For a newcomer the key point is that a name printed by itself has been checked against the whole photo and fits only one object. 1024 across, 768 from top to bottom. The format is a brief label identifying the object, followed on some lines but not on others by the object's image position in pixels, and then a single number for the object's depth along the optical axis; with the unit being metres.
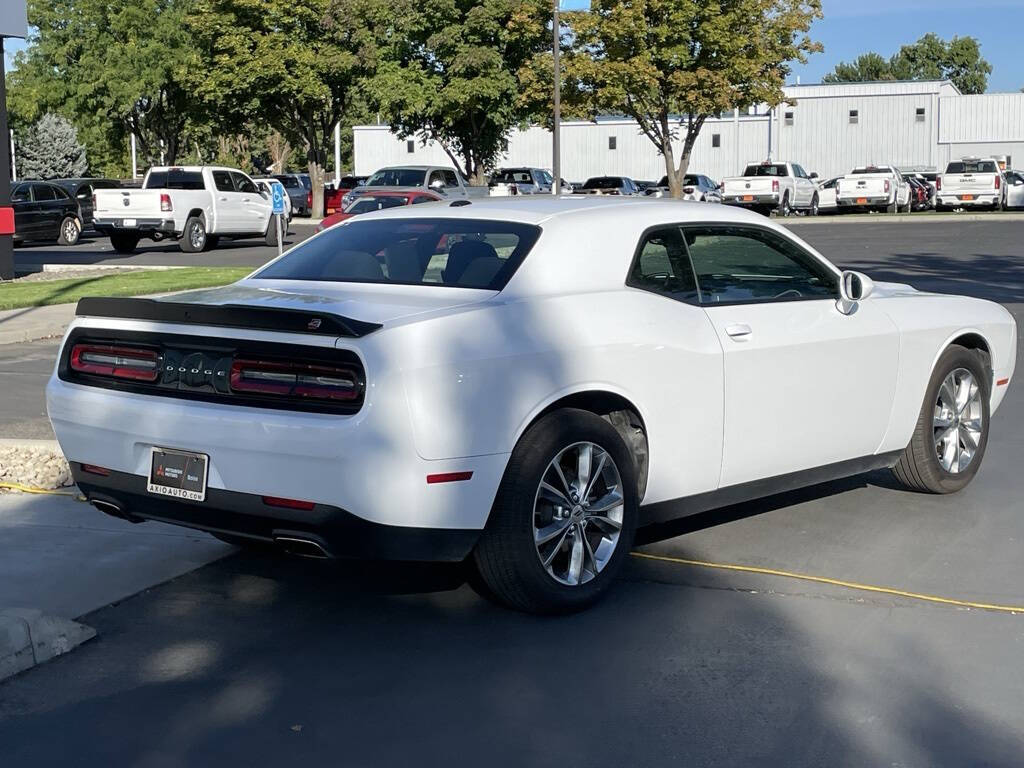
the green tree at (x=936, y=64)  148.38
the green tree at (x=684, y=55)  44.94
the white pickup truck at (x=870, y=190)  51.69
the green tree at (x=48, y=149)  77.38
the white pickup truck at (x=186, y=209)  30.48
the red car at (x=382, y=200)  25.41
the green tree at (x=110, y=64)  52.84
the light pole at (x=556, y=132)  32.97
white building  73.31
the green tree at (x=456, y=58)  47.31
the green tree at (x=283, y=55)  49.28
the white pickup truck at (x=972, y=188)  51.53
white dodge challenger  4.75
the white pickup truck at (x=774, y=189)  48.88
